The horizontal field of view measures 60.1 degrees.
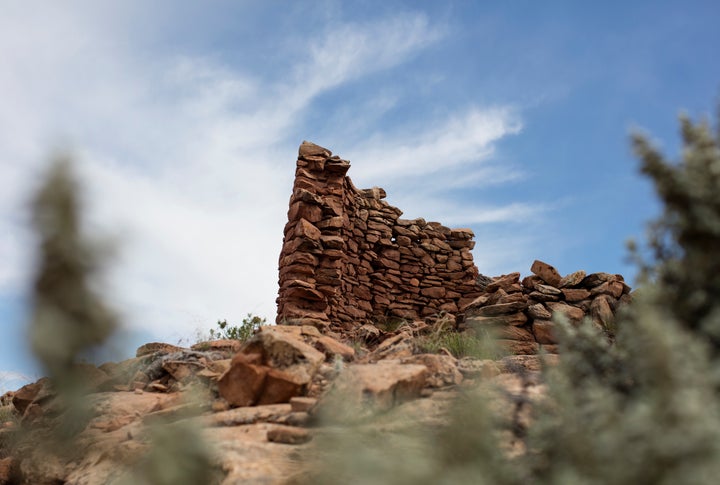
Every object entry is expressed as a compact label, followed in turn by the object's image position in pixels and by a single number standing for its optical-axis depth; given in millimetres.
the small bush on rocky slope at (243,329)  9195
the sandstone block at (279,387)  4598
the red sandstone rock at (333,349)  5566
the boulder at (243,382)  4648
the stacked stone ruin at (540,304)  10773
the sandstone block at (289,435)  3876
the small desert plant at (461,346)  6047
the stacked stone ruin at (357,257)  11828
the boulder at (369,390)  3789
